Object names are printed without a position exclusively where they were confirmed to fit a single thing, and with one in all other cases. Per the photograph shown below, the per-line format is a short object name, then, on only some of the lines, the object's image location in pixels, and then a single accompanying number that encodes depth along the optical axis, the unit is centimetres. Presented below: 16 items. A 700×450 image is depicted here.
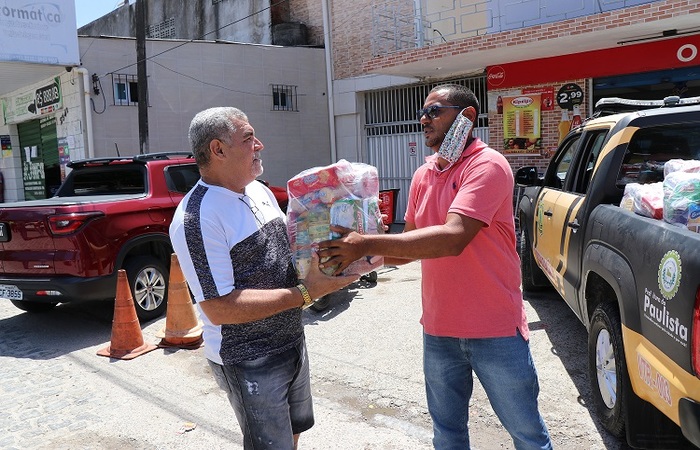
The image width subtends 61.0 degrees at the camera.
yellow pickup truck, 239
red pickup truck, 577
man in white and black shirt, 211
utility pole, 1195
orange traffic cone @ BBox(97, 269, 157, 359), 544
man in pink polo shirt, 230
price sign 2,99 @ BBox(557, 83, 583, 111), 1069
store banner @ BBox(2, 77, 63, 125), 1452
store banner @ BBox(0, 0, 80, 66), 1142
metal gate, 1380
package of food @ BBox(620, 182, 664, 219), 313
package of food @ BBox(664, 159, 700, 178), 309
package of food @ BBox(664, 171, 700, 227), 277
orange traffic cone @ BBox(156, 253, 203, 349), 554
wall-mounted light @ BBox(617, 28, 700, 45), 938
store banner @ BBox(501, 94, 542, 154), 1127
